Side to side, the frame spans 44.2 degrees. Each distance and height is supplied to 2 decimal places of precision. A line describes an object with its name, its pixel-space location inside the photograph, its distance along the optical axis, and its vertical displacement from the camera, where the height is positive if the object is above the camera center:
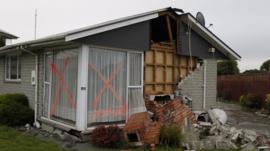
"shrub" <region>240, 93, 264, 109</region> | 20.44 -1.32
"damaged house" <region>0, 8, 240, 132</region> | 9.66 +0.40
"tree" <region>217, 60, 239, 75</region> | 35.25 +1.26
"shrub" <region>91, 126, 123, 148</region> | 8.73 -1.52
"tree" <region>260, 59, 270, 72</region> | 37.56 +1.62
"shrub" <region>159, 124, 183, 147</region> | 8.98 -1.55
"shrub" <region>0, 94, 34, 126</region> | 11.42 -1.14
